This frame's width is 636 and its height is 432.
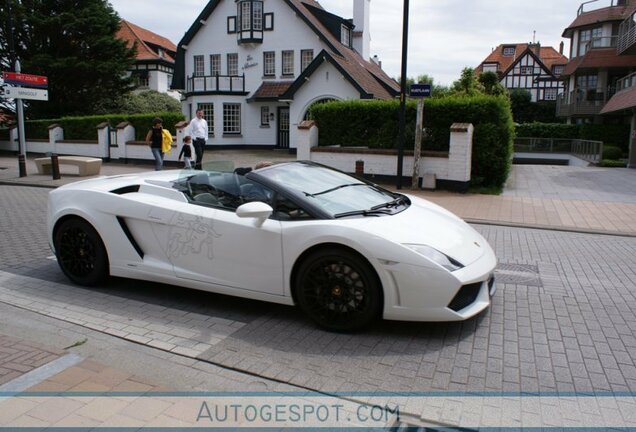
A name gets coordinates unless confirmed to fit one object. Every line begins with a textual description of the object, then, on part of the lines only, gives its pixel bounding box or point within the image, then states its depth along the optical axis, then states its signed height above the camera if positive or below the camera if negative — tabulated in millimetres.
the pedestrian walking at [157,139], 15938 -417
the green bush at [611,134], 34844 -172
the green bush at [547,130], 40156 +20
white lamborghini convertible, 4105 -974
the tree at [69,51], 31344 +4452
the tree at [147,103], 35844 +1586
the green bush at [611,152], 29453 -1130
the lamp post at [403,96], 14414 +886
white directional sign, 16656 +972
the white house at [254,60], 32750 +4210
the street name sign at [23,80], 16531 +1391
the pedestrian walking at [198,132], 16656 -186
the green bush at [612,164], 26234 -1572
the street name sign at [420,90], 14000 +1013
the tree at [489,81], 33650 +3086
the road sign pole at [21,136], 17484 -419
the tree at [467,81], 28938 +2617
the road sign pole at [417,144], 14734 -411
